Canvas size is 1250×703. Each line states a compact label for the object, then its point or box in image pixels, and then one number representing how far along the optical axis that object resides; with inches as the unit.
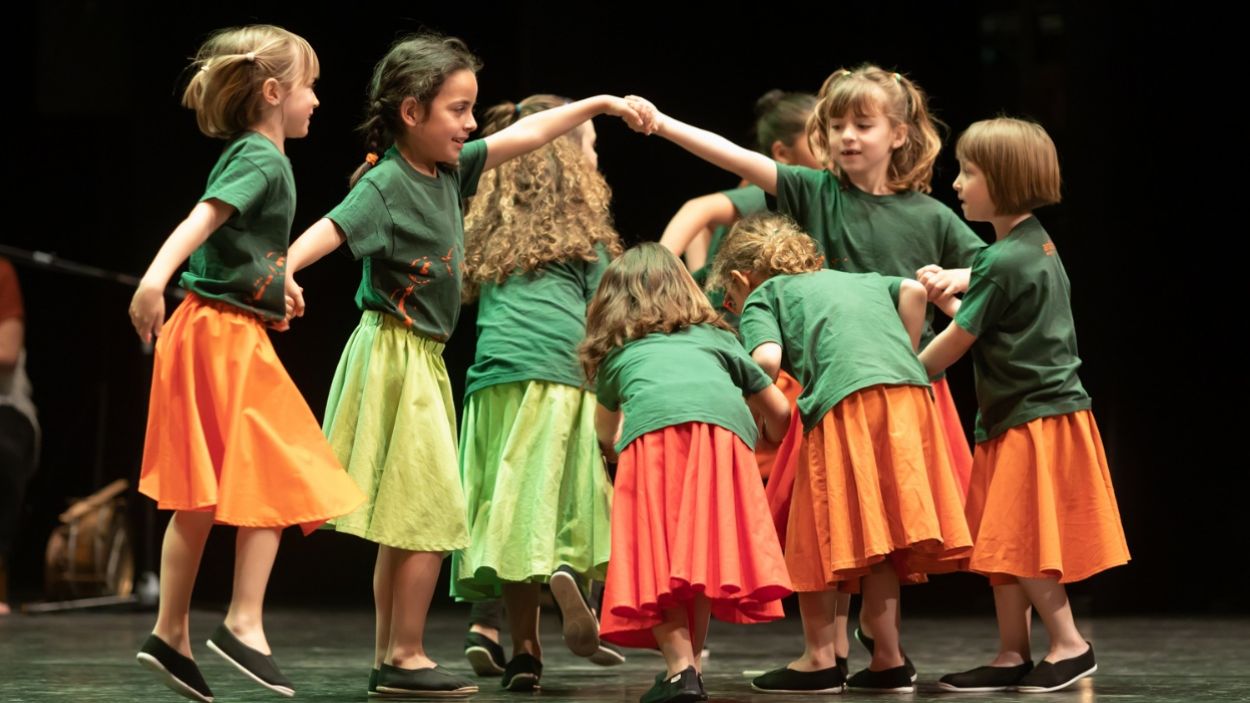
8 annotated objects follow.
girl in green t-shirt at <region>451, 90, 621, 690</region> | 259.0
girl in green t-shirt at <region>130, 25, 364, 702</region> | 208.8
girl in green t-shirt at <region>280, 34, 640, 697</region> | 229.8
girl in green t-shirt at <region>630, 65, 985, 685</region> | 271.0
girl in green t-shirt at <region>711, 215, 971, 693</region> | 237.3
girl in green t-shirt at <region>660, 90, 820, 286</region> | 302.7
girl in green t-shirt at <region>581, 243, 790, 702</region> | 220.1
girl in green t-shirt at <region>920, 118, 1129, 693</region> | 243.6
